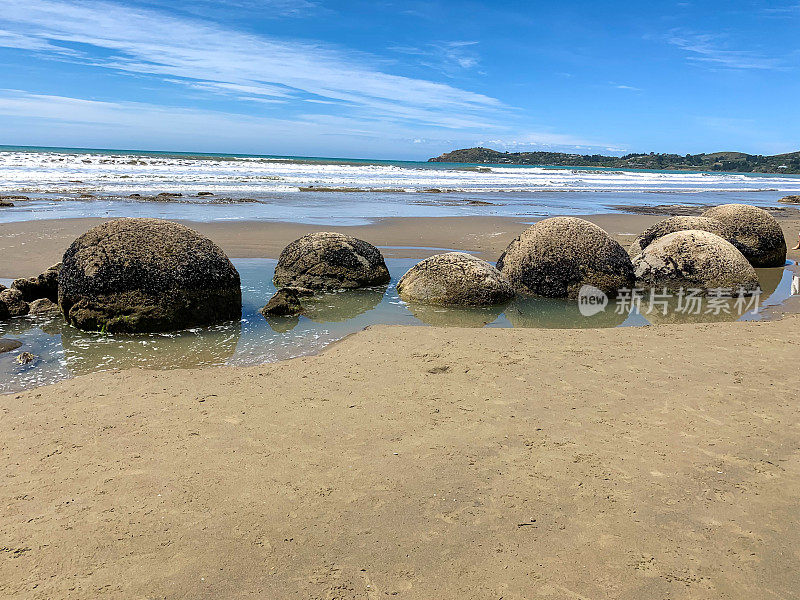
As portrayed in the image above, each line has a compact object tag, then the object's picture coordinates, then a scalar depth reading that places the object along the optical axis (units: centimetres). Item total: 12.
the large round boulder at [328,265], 899
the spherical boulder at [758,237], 1184
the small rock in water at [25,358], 525
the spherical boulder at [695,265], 921
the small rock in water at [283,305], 717
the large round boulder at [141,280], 629
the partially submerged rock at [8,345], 561
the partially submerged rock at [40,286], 729
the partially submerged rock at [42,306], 700
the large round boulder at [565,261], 880
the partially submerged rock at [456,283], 808
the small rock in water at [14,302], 675
